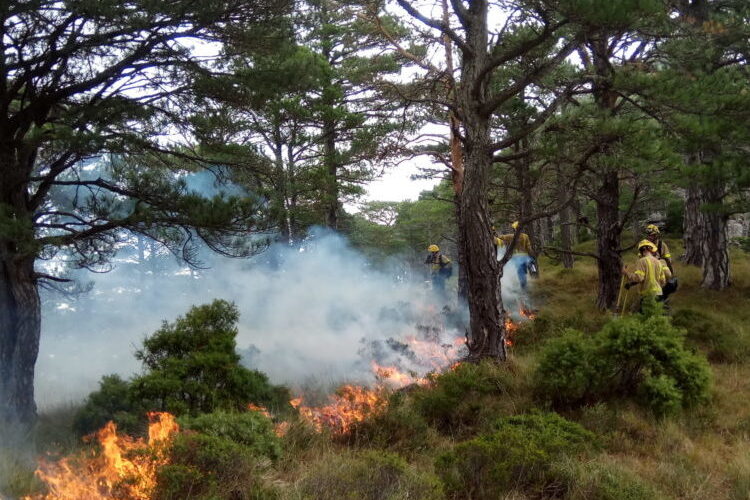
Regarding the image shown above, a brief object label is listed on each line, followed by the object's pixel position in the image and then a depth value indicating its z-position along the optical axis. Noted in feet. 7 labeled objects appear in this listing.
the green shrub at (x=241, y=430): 15.07
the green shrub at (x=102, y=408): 23.75
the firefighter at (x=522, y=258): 44.14
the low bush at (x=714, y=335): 26.48
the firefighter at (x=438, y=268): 46.98
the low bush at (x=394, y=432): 18.42
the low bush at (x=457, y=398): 20.42
